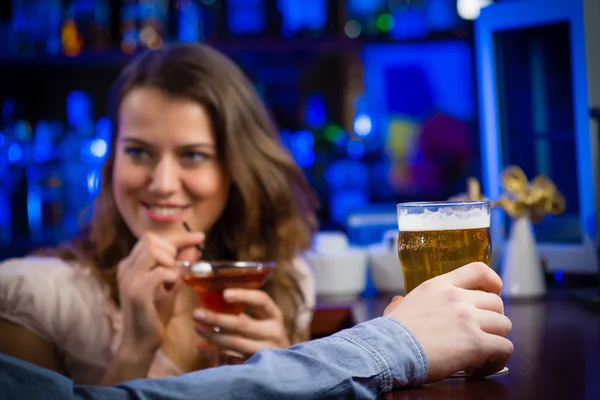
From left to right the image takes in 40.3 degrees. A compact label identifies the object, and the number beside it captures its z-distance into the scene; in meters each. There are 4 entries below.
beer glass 1.09
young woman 1.83
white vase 2.30
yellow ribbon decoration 2.36
